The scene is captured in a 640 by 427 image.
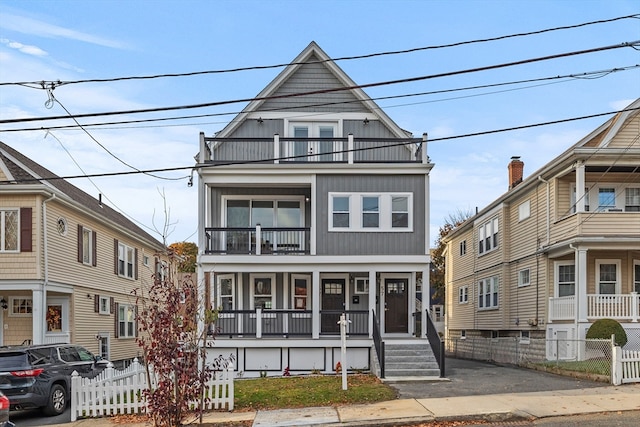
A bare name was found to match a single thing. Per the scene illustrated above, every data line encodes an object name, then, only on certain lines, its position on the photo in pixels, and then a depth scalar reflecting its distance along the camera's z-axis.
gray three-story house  20.47
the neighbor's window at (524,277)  25.23
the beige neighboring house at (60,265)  21.36
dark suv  13.90
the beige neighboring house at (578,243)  20.33
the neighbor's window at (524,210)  25.23
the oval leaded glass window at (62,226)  23.20
